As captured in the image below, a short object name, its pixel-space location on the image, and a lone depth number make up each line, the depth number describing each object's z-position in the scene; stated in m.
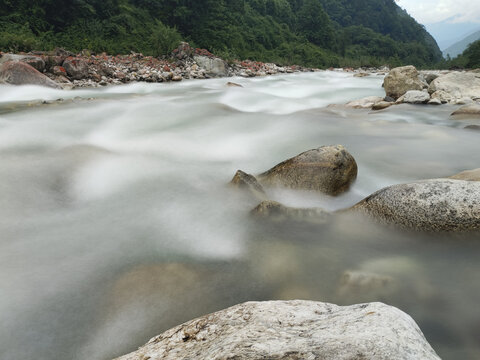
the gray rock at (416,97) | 9.12
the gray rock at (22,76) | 9.57
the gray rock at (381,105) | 8.68
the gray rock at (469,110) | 7.36
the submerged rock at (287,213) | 3.15
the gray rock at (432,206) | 2.71
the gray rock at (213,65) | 16.62
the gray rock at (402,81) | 10.20
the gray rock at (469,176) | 3.39
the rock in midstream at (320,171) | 3.54
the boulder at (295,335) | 1.10
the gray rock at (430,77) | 13.03
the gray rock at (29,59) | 10.81
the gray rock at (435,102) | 9.11
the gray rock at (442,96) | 9.30
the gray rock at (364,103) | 9.17
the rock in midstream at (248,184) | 3.64
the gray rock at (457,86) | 9.49
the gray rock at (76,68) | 11.45
